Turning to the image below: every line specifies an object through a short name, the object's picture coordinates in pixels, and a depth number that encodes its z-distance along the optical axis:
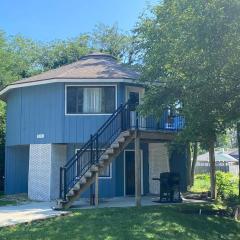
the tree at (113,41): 24.43
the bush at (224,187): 12.97
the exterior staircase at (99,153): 10.31
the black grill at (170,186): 11.51
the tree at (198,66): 7.49
